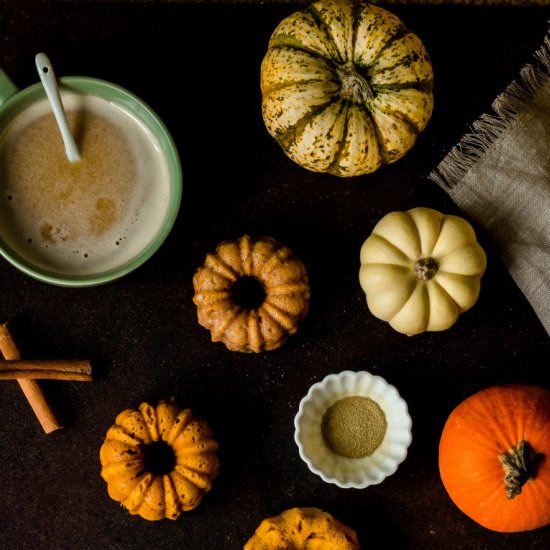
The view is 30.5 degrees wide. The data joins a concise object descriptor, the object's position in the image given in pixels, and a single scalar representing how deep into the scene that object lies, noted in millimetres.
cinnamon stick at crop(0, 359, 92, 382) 626
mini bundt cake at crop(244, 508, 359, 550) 615
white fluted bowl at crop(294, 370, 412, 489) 620
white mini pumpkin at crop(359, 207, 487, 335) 596
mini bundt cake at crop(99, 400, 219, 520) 610
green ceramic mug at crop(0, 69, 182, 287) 611
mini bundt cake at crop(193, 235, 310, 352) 614
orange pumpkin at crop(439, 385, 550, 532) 590
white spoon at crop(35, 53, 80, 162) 579
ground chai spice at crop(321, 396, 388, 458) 633
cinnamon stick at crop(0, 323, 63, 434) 632
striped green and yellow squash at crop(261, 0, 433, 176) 569
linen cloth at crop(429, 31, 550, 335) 615
